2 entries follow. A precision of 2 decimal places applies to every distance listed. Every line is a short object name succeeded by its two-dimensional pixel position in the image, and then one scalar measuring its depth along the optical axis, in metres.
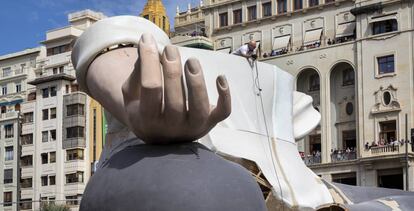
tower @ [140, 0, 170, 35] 63.34
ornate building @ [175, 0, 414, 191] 45.03
